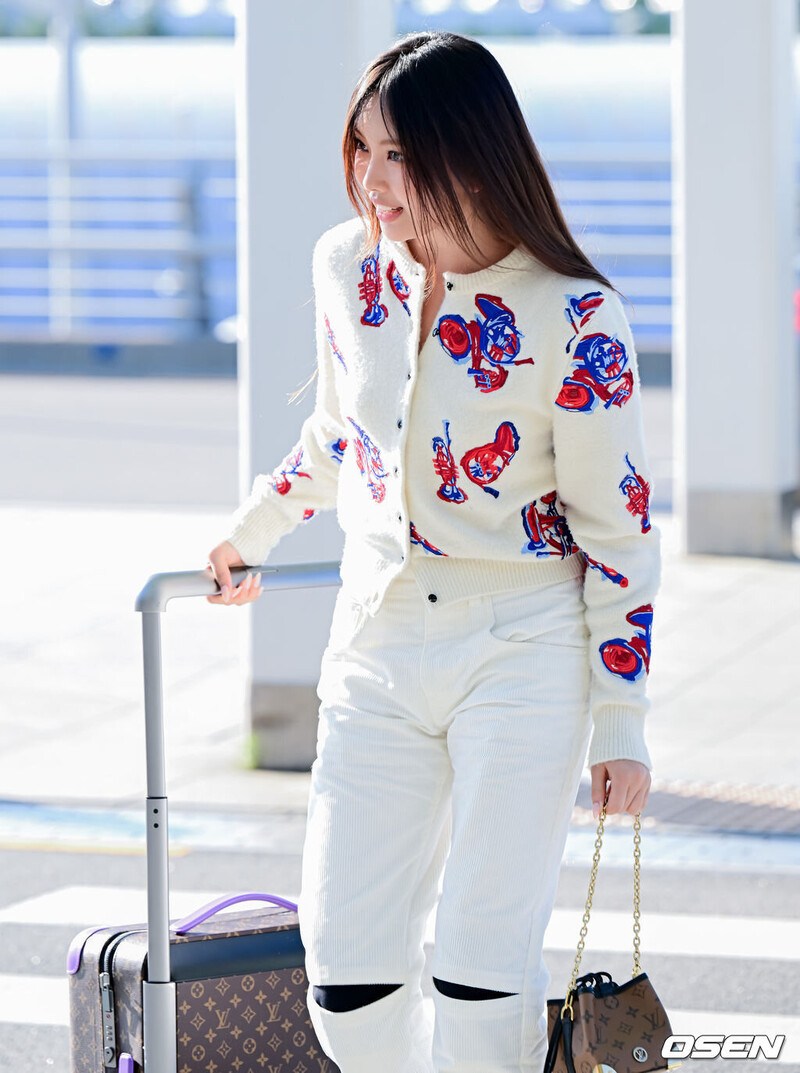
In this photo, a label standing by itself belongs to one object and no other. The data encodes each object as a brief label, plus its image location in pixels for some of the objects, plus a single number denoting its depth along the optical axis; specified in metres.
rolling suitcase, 4.99
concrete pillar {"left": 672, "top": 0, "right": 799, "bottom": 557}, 16.63
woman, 4.31
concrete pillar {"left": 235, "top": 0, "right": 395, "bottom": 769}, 9.91
